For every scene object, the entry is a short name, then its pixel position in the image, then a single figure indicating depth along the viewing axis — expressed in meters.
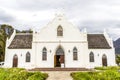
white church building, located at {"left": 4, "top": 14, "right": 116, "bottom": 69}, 17.28
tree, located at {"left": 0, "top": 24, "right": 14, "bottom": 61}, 23.55
